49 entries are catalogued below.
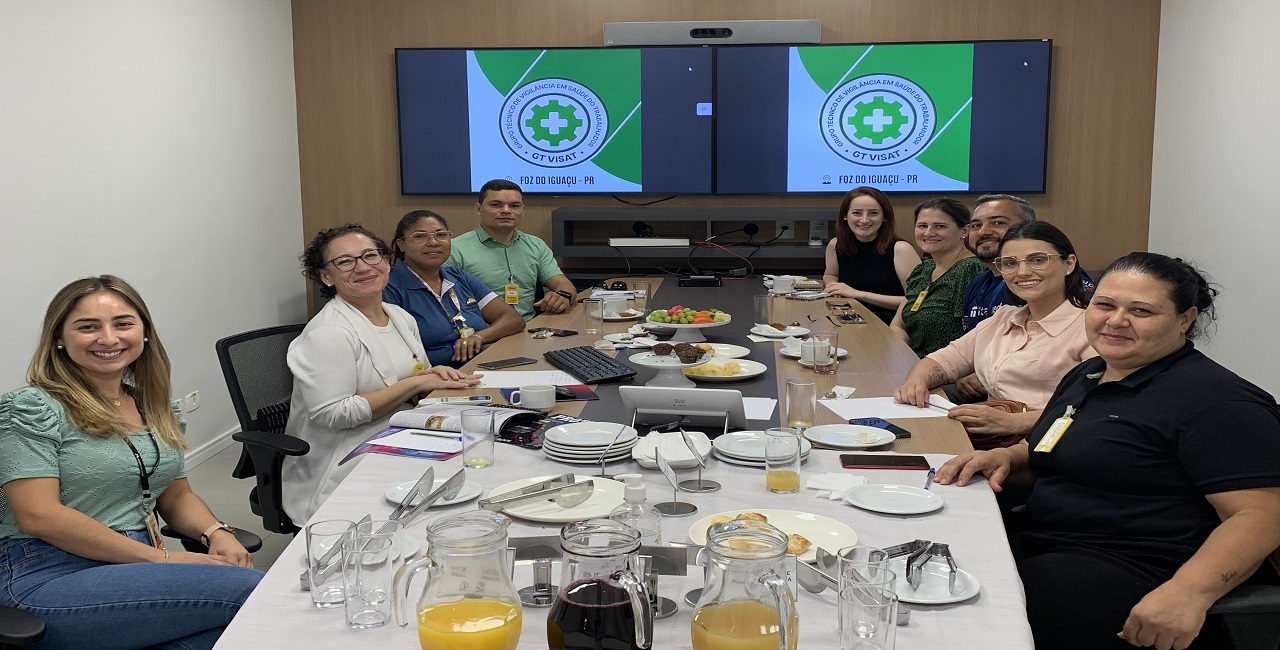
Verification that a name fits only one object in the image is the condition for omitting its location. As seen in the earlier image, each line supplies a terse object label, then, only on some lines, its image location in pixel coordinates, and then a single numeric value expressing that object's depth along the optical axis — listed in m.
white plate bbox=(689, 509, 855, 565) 1.62
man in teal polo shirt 5.07
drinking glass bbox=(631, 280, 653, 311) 4.86
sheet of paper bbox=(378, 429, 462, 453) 2.22
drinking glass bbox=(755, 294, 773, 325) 4.15
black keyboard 2.98
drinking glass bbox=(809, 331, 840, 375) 3.15
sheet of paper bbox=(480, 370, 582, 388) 2.97
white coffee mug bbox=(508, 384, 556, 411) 2.54
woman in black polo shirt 1.77
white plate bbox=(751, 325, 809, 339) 3.82
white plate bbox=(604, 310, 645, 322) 4.35
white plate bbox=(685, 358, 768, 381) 3.00
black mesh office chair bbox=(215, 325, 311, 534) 2.71
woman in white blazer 2.80
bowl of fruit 3.77
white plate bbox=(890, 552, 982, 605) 1.42
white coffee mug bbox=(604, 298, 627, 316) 4.36
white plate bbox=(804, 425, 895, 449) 2.23
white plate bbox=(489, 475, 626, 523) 1.72
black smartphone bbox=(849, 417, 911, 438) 2.34
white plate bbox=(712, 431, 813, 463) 2.07
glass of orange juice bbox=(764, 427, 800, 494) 1.87
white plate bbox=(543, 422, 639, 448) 2.12
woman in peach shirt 2.79
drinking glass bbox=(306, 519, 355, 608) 1.44
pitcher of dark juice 1.14
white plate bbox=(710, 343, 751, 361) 3.41
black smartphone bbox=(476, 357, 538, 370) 3.29
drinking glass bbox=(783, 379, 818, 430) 2.38
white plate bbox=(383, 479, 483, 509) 1.83
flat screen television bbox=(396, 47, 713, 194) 6.11
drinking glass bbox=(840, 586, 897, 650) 1.25
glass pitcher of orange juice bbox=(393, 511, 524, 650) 1.17
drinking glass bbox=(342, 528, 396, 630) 1.39
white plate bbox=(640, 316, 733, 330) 3.77
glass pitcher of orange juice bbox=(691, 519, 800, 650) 1.12
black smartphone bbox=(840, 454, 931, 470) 2.07
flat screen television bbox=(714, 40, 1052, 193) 5.94
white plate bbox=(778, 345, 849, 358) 3.39
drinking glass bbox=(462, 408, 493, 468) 2.04
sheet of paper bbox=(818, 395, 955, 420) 2.58
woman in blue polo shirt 3.98
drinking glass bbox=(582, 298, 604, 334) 4.15
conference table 1.34
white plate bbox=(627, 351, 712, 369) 3.00
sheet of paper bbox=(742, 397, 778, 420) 2.55
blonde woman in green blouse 1.88
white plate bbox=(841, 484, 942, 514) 1.79
